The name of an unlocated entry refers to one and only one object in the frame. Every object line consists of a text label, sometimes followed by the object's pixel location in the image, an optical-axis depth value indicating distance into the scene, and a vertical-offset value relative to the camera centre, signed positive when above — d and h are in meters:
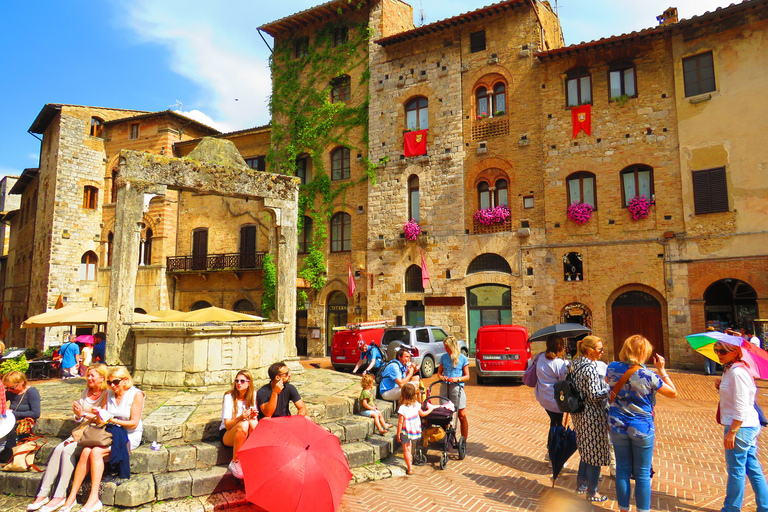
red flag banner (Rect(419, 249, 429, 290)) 20.12 +1.04
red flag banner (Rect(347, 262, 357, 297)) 21.52 +0.67
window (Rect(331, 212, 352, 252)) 22.88 +3.15
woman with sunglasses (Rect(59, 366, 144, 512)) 5.02 -1.35
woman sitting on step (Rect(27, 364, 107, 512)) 5.04 -1.78
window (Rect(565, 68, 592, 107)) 18.50 +8.05
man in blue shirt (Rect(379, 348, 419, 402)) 7.90 -1.26
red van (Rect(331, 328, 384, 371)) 15.88 -1.52
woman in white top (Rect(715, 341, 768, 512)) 4.68 -1.31
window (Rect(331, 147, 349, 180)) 23.39 +6.51
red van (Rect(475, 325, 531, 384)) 13.89 -1.51
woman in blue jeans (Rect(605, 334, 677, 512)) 4.61 -1.12
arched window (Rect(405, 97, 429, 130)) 21.52 +8.19
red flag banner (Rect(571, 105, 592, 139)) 18.19 +6.70
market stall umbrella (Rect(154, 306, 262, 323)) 11.09 -0.40
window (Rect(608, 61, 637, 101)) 17.83 +8.02
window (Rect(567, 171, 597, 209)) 18.09 +4.12
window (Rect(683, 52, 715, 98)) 16.58 +7.67
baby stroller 6.80 -1.86
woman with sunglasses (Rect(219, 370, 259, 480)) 5.67 -1.30
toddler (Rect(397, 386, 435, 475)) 6.50 -1.64
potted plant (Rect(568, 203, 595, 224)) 17.78 +3.15
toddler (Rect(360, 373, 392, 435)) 7.67 -1.73
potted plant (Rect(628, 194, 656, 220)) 16.92 +3.20
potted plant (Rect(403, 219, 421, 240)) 20.73 +2.93
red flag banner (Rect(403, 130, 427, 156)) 21.11 +6.76
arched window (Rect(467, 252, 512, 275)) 19.31 +1.39
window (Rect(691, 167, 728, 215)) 15.98 +3.56
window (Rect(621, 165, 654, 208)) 17.30 +4.14
